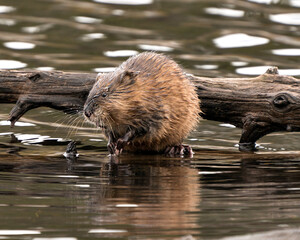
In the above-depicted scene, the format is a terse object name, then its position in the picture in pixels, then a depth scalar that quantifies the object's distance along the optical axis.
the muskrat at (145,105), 16.22
